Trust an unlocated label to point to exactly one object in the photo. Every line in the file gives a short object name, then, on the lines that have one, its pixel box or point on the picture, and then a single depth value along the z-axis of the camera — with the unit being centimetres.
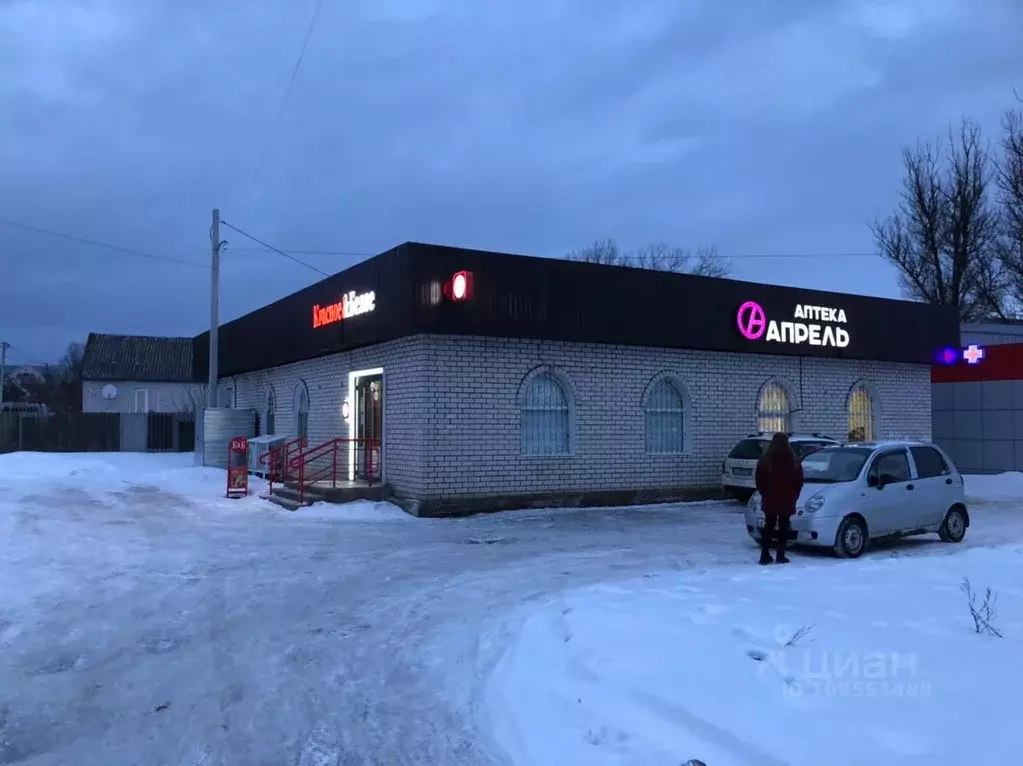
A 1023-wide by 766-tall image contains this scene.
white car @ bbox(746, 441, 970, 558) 1191
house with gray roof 6025
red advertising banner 2030
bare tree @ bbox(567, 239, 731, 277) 6215
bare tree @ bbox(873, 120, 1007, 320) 4259
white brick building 1705
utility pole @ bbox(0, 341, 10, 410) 6569
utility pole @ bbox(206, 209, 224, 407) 2644
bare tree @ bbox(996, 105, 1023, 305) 3794
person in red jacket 1105
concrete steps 1755
